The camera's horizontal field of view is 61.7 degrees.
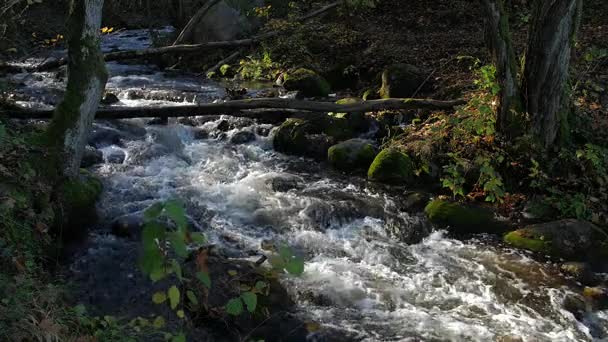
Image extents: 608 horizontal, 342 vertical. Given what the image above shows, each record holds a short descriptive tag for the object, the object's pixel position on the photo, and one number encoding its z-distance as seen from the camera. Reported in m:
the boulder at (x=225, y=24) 16.28
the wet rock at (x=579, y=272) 6.09
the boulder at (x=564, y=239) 6.52
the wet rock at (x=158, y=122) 11.05
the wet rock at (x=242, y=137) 10.60
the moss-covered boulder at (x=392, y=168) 8.62
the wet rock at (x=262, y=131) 10.75
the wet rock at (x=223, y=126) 11.03
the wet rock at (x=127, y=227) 6.91
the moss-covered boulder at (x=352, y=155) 9.20
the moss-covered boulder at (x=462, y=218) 7.27
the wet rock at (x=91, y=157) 9.04
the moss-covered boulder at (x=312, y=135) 9.86
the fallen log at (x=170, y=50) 12.65
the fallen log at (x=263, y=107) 9.07
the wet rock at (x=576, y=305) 5.56
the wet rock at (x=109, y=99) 11.66
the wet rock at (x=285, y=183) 8.60
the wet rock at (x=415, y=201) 7.85
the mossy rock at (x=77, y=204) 6.44
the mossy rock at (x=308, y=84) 12.51
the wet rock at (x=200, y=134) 10.81
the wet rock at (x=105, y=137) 9.97
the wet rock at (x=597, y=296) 5.65
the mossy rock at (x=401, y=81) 10.98
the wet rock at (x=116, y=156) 9.31
